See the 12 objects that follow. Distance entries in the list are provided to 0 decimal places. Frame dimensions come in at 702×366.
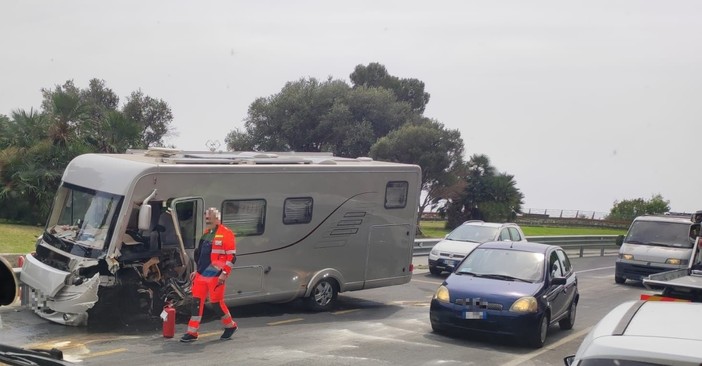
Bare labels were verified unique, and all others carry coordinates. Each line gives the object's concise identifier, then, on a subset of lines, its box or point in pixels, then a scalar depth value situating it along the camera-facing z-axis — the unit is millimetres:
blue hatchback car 12438
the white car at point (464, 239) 22297
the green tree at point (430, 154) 44750
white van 22969
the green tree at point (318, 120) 51125
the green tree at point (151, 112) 45562
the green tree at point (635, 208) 55475
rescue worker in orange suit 11961
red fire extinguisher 11727
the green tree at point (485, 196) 44500
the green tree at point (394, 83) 68000
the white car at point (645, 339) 4953
